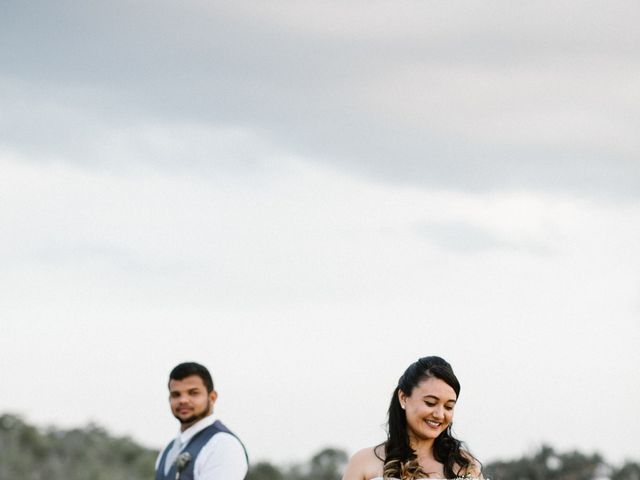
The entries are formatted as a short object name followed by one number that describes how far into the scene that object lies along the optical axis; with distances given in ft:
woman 33.40
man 46.42
